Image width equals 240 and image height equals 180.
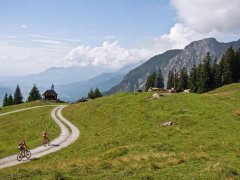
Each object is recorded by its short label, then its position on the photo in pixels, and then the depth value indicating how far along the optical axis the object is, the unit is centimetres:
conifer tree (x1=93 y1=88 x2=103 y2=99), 17282
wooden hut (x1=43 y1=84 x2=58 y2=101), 15738
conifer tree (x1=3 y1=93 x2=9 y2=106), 17665
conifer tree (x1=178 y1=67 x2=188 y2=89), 16225
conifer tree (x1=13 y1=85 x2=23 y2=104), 17475
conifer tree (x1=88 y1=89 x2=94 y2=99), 17406
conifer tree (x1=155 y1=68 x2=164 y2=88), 18366
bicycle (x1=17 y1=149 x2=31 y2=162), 4056
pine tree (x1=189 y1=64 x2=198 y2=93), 14480
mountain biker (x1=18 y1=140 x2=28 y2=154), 4106
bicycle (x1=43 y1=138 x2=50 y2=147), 4881
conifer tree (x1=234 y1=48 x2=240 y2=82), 13312
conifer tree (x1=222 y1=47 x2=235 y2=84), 13150
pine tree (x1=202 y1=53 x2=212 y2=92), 13562
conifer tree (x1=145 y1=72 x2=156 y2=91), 17352
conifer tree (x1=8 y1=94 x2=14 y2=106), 17550
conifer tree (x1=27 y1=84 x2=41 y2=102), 17540
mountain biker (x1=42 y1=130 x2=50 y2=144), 4864
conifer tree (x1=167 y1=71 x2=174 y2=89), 16772
